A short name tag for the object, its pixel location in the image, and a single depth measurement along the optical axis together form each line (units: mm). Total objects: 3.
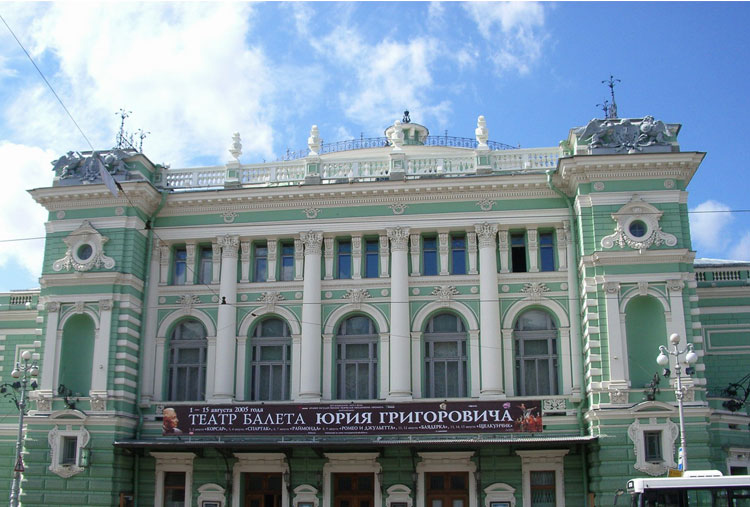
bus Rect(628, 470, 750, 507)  21391
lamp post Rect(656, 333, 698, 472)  24073
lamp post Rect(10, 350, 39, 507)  28016
